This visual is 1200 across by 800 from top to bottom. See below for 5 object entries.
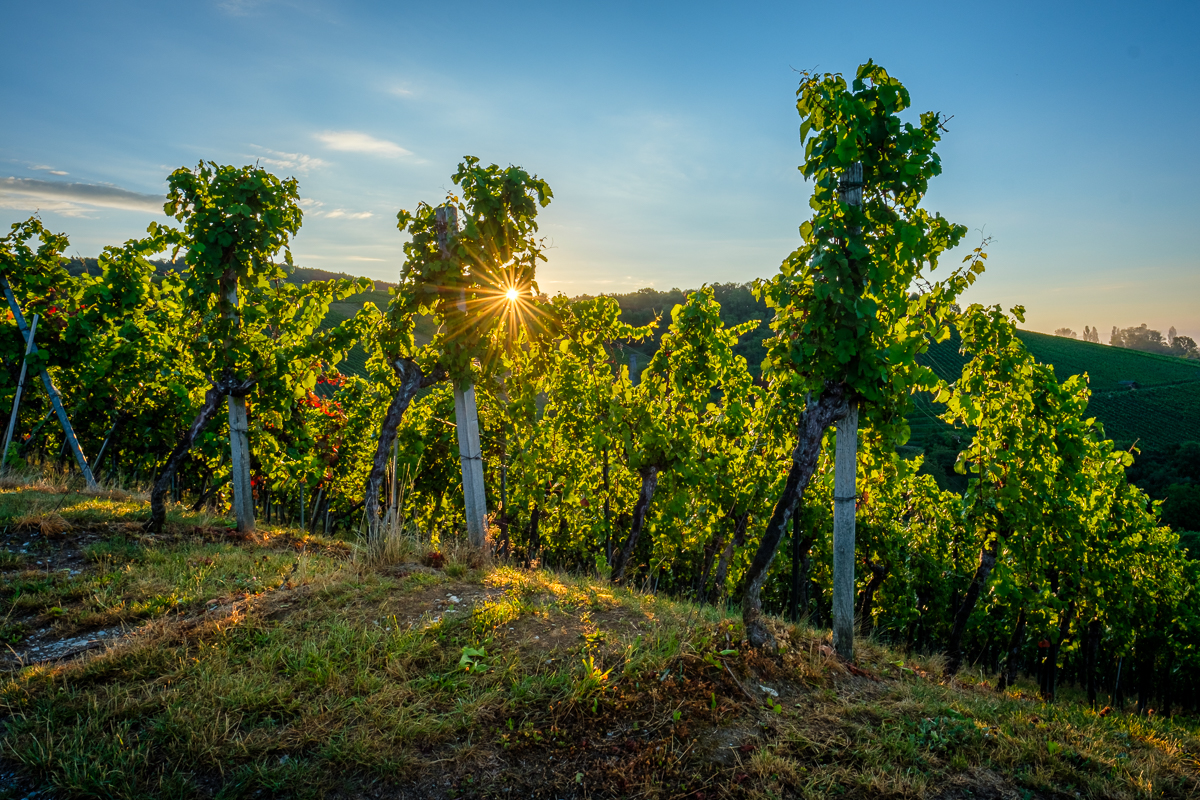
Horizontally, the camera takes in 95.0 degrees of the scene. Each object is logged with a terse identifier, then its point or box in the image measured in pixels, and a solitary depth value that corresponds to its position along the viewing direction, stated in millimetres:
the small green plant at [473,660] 3643
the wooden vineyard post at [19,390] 10071
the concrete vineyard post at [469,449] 6578
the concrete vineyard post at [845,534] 4730
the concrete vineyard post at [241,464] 7457
